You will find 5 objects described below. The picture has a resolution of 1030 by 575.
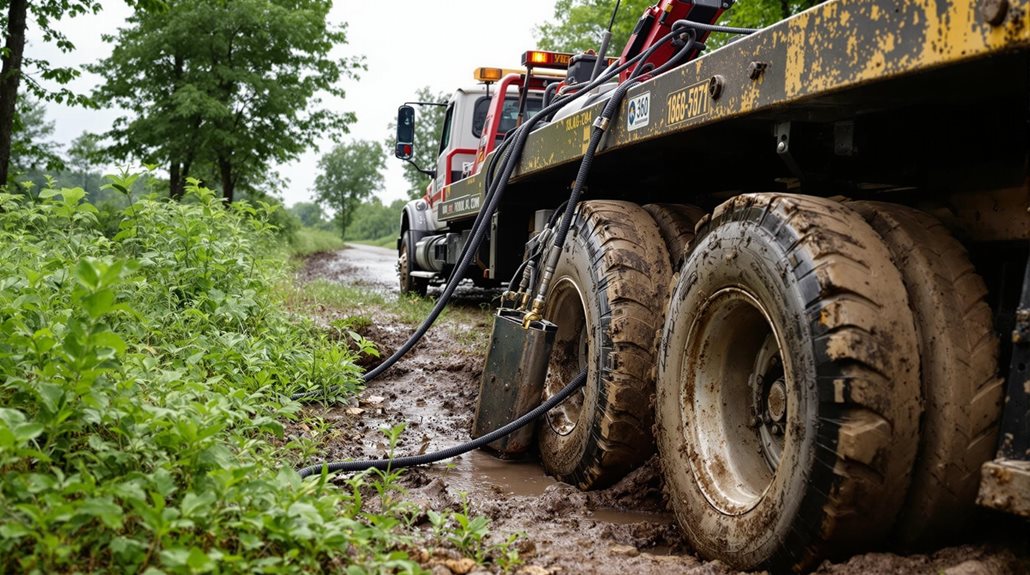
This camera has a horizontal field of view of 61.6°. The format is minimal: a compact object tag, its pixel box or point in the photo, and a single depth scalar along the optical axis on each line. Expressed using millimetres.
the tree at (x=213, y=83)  19859
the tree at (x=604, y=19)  12734
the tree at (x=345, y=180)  68062
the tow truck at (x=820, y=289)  2109
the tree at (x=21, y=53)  13188
